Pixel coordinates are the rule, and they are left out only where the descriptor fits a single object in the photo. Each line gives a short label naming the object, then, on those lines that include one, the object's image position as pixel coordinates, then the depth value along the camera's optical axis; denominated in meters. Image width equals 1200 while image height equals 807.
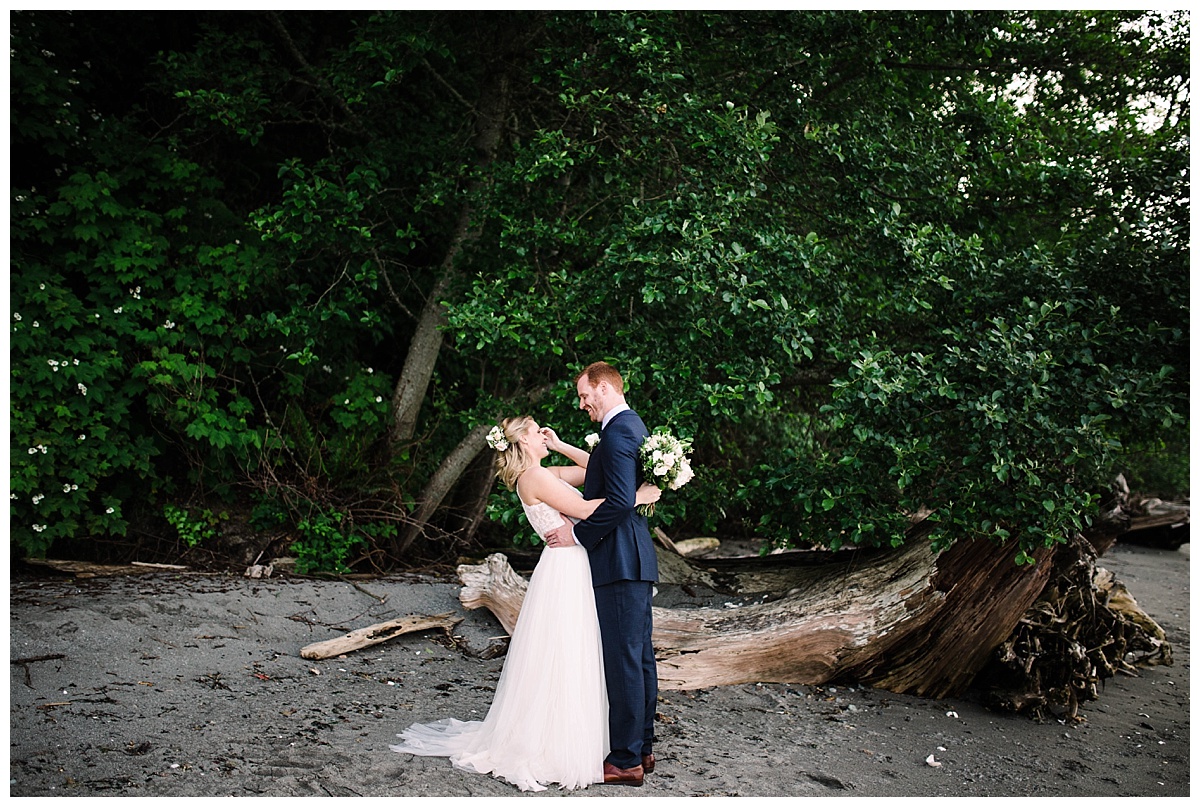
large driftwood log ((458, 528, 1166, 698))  6.39
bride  4.54
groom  4.45
